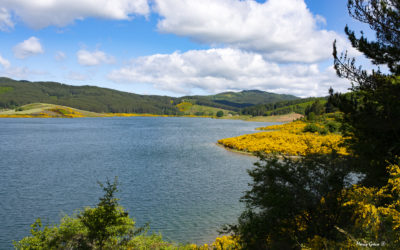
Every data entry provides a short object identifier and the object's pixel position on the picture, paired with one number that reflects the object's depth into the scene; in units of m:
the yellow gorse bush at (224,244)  17.11
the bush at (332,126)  81.48
